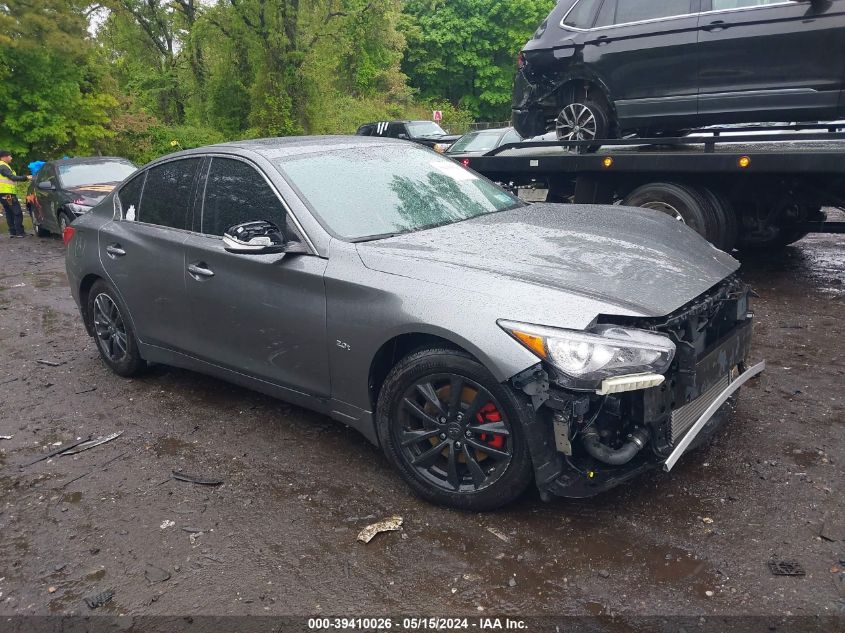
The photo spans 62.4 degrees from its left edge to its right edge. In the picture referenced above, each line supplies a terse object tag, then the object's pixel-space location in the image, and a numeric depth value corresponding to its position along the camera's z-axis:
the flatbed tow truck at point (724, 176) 6.09
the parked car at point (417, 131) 20.36
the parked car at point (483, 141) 14.30
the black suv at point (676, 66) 5.83
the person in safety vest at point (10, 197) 13.37
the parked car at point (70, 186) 12.36
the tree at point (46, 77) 19.09
